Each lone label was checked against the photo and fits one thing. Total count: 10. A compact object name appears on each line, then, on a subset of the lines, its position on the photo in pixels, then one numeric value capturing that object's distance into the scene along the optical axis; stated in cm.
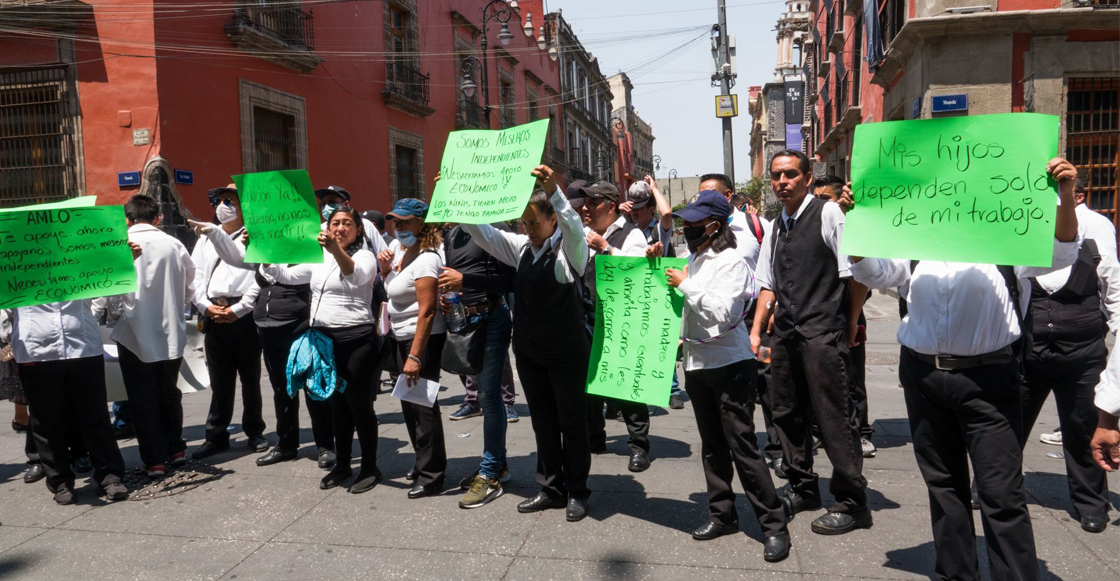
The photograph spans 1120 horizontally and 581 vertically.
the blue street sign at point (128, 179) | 1078
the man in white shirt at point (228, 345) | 535
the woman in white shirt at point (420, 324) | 426
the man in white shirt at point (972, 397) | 270
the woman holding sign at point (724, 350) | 342
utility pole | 1623
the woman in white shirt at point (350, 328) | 445
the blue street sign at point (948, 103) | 1235
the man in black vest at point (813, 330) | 372
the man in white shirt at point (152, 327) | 477
